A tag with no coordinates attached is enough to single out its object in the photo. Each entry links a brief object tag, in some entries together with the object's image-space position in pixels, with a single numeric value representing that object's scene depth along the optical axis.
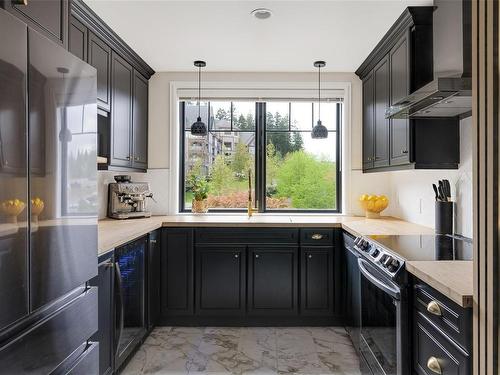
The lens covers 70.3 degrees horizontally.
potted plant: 3.75
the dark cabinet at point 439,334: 1.19
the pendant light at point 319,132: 3.54
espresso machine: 3.22
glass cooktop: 1.78
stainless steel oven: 1.65
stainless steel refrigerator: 1.04
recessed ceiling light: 2.37
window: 3.89
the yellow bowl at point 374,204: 3.42
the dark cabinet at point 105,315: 1.92
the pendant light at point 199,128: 3.49
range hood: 1.74
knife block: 2.45
